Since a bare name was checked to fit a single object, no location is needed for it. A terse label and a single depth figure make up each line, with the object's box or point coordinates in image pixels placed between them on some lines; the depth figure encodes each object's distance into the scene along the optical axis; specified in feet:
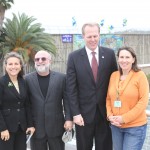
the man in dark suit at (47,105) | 13.02
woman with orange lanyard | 11.48
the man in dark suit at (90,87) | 12.65
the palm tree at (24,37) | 74.02
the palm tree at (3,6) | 72.97
